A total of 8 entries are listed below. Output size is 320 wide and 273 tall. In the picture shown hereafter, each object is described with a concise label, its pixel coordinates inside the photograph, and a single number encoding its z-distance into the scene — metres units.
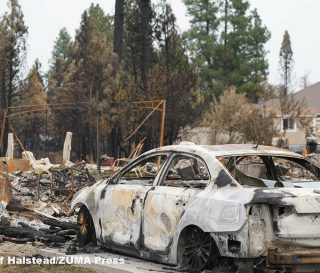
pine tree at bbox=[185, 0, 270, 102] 65.12
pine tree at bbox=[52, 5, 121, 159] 37.94
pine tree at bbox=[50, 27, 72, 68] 83.50
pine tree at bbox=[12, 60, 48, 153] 40.69
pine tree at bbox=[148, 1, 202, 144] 38.06
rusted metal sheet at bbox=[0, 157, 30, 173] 20.70
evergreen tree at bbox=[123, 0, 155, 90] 39.28
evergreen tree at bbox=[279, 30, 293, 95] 89.38
